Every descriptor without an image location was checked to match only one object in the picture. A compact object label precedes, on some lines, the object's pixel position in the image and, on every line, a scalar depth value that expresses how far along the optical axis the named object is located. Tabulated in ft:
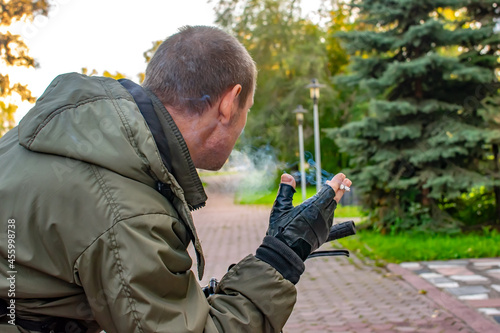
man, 3.91
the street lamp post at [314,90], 44.86
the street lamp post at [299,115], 52.72
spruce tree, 28.58
